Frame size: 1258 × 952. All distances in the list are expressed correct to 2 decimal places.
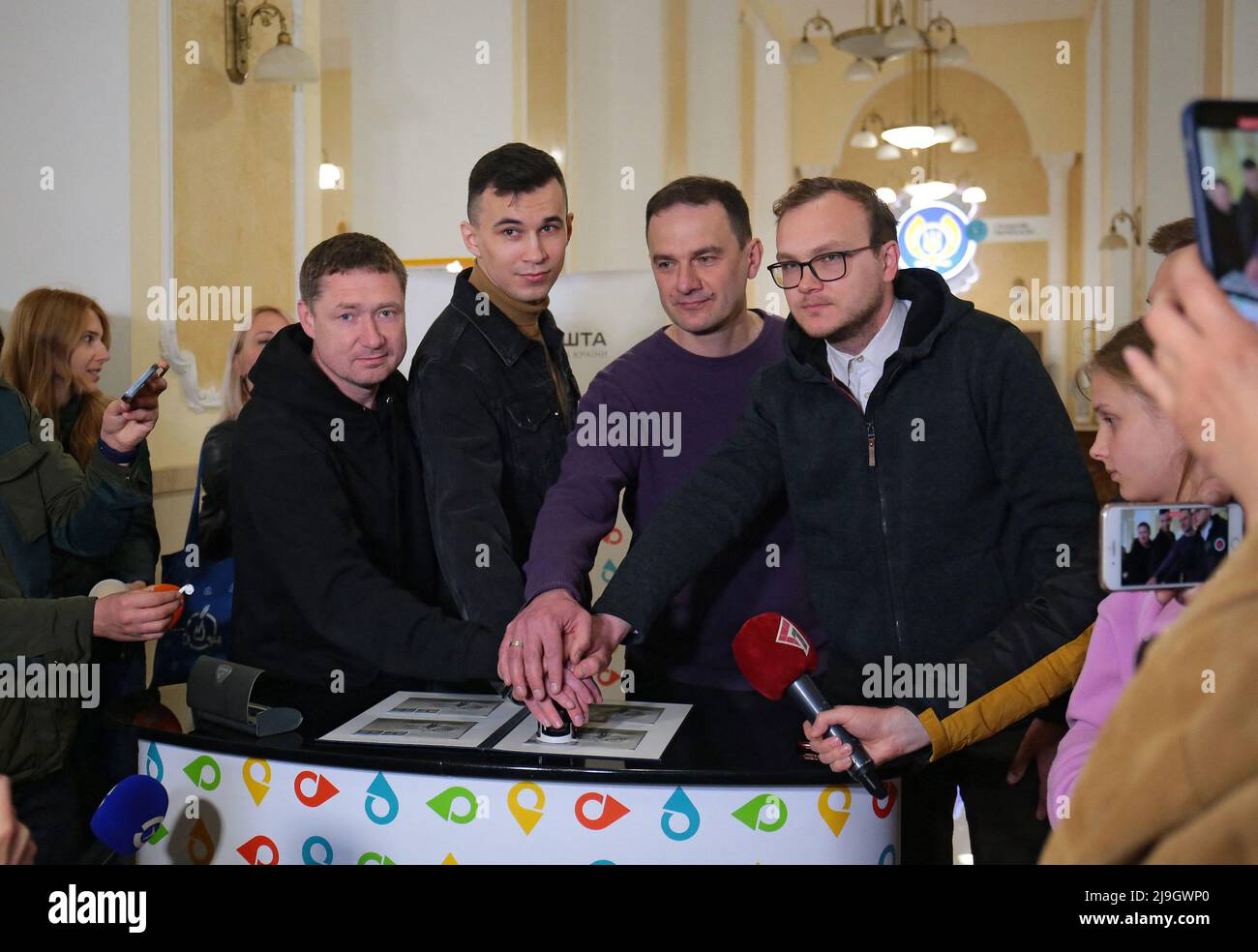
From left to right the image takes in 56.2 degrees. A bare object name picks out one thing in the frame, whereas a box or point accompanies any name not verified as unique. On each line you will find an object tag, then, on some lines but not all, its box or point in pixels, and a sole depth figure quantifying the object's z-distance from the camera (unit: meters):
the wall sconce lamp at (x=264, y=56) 4.68
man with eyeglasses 2.19
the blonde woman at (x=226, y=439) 3.07
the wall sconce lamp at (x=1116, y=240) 9.64
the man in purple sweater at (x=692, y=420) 2.66
